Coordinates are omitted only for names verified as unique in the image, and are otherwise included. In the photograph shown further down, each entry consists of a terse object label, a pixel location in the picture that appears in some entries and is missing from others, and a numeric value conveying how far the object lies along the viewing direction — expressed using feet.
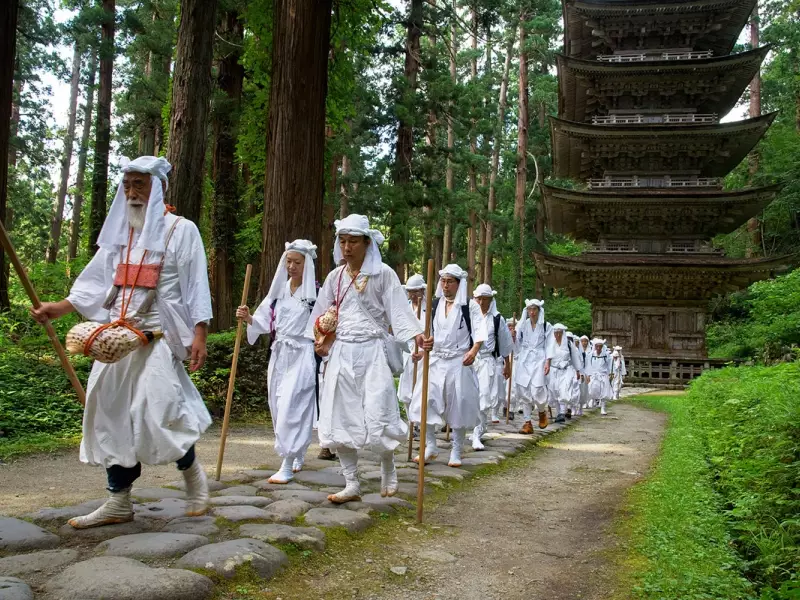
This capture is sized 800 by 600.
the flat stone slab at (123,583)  8.90
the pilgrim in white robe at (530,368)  36.86
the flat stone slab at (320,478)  17.97
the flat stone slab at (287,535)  12.02
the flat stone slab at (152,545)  10.62
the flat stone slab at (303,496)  15.52
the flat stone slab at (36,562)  9.73
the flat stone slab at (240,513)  13.24
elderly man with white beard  11.74
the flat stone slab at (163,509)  13.00
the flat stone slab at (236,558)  10.33
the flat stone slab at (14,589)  8.63
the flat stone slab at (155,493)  14.87
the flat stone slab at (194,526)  12.09
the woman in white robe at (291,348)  18.15
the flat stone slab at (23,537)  10.86
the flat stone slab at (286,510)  13.64
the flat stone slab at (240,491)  15.79
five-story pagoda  77.15
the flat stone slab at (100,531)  11.54
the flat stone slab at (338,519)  13.55
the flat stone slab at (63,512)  12.59
